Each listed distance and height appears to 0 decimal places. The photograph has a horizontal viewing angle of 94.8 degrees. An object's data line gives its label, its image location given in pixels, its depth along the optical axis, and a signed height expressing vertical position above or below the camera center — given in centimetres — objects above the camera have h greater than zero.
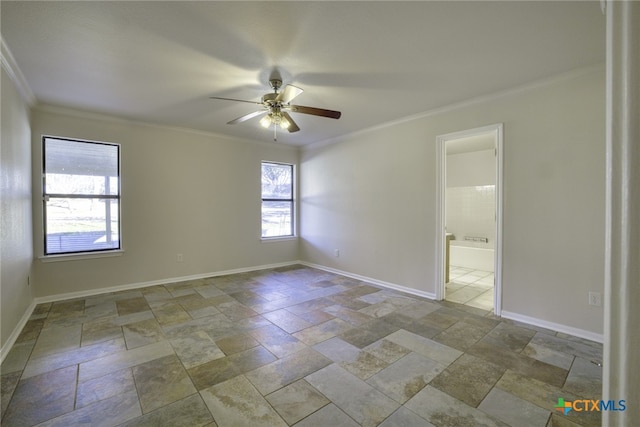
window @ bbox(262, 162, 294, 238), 578 +23
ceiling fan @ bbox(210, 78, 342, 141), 275 +102
